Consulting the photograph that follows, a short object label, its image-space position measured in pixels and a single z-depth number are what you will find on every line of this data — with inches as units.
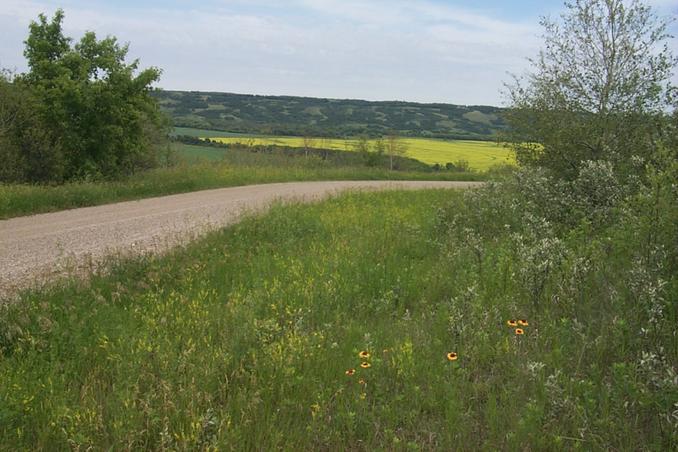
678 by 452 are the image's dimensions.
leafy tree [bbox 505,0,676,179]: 388.5
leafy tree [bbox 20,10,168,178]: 714.2
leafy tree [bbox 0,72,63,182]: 674.8
